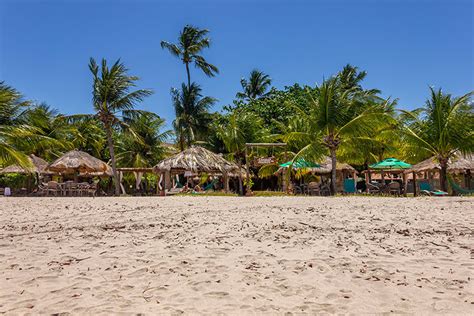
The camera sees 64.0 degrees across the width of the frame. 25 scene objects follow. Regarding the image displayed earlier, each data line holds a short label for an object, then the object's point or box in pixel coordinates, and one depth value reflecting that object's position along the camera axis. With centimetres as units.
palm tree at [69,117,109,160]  2759
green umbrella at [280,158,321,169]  1800
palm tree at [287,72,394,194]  1769
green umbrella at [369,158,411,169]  1731
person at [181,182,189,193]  1925
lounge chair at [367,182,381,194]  1656
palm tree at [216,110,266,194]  2452
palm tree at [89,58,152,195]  2119
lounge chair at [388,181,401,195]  1636
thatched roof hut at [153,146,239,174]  1953
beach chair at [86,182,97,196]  1886
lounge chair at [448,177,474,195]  1551
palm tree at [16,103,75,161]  2403
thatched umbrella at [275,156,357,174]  2343
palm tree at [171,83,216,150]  2630
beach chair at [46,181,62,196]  1911
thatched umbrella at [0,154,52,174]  2204
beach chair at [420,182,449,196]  1580
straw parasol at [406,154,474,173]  1981
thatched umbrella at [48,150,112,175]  2034
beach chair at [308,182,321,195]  1795
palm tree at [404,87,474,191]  1625
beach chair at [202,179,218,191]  2169
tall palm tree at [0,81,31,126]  1527
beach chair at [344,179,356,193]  2019
